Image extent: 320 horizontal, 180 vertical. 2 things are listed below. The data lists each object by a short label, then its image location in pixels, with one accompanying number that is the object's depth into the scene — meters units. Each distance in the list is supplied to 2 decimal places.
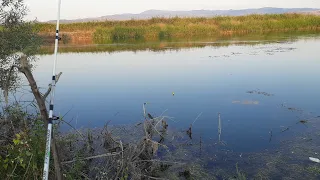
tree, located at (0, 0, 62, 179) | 5.75
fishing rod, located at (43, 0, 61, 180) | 2.22
